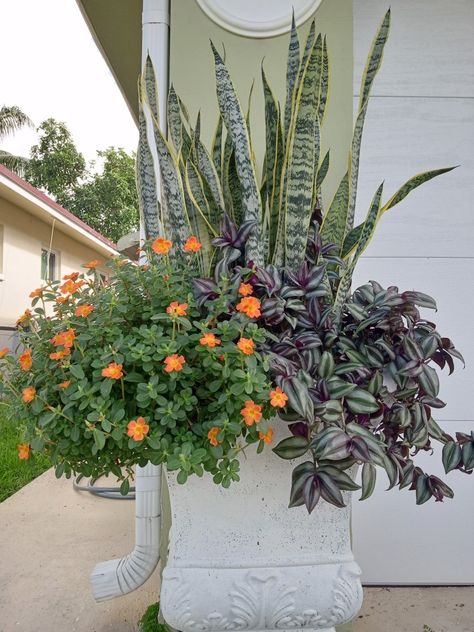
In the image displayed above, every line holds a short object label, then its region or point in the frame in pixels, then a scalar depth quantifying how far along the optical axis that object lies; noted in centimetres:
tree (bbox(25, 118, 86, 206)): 2311
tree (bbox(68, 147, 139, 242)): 2275
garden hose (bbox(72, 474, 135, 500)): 335
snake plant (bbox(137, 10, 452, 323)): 124
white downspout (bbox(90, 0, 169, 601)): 155
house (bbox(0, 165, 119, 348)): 743
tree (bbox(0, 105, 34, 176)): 2047
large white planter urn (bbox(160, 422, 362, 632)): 106
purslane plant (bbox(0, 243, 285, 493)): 96
